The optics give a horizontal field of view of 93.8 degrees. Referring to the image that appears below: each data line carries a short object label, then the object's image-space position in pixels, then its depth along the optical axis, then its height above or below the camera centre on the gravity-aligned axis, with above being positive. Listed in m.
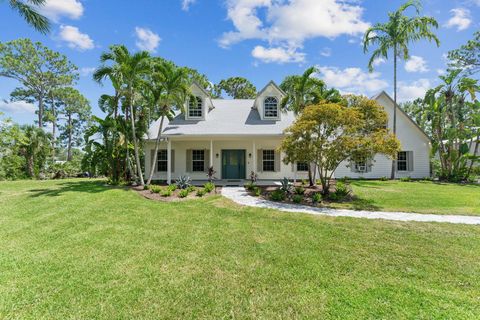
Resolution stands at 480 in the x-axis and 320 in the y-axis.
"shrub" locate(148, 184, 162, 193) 11.04 -1.27
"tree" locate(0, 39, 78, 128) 25.50 +11.51
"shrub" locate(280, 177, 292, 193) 10.72 -1.14
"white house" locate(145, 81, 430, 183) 15.09 +1.18
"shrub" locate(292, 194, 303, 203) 9.39 -1.49
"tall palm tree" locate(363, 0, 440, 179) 15.23 +8.98
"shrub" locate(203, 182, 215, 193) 11.05 -1.21
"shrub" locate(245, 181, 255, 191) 11.68 -1.23
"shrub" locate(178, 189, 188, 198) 9.97 -1.36
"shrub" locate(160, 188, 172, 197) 10.23 -1.36
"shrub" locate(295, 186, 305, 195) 10.50 -1.28
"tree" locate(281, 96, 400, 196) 8.96 +1.18
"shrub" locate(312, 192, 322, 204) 9.29 -1.45
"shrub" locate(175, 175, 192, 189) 11.82 -1.04
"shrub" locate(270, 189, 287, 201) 9.81 -1.44
